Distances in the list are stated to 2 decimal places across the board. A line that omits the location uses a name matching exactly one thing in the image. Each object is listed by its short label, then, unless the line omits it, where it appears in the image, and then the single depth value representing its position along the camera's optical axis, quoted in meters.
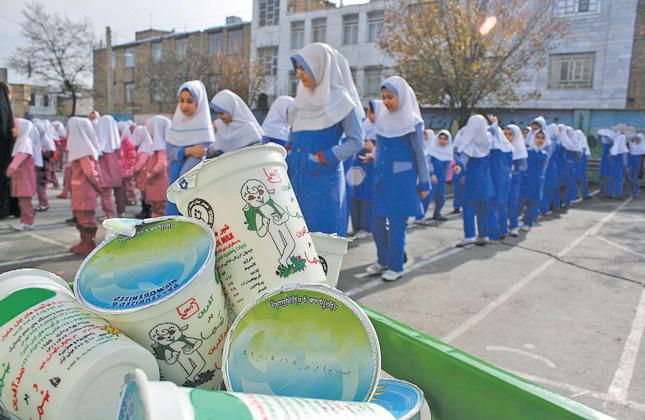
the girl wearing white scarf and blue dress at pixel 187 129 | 4.59
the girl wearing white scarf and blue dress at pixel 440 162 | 9.91
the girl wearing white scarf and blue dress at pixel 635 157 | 15.62
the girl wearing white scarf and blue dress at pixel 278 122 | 7.29
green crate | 1.13
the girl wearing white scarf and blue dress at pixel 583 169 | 12.48
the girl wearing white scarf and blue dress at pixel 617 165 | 14.70
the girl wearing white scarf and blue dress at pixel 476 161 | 7.08
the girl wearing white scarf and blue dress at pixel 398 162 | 4.98
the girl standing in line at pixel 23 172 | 7.18
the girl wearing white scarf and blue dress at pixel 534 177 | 8.91
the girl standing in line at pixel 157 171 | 6.84
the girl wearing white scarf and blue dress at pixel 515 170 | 8.27
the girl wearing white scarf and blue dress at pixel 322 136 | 3.82
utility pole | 31.35
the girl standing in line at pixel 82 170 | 5.86
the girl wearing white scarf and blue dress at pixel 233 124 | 4.87
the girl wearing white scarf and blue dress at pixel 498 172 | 7.45
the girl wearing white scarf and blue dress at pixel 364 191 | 7.37
